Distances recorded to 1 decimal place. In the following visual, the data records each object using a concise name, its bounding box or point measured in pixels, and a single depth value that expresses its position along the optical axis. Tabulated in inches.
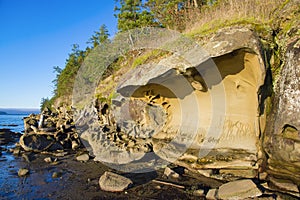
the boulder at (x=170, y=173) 266.9
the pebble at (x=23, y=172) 300.4
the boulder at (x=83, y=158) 371.2
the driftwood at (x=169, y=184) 234.4
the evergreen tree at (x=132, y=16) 756.0
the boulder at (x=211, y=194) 201.6
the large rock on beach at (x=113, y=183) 227.1
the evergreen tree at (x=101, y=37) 1266.0
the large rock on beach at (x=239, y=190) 190.1
